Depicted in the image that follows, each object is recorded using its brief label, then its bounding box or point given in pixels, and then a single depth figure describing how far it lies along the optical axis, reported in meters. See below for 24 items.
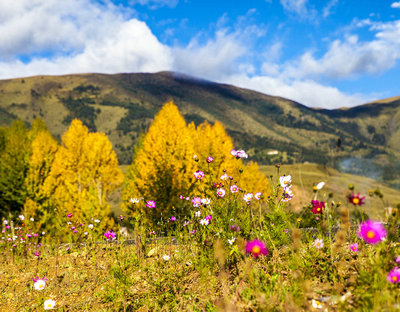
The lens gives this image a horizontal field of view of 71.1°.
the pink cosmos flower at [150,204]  5.50
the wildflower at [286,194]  4.52
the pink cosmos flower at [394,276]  2.54
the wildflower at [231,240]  3.87
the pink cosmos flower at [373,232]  2.55
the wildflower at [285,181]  4.36
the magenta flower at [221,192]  4.83
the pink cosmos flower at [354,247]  3.81
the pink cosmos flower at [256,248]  2.98
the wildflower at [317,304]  2.89
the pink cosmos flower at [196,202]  4.91
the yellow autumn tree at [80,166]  22.96
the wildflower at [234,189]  4.79
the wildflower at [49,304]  3.52
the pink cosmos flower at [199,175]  4.86
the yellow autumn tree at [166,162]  17.22
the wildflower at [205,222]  4.35
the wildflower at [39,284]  3.60
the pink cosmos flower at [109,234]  5.94
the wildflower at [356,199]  2.79
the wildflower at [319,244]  3.69
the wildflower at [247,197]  4.59
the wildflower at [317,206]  3.74
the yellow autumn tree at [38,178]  22.09
